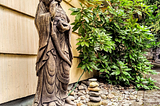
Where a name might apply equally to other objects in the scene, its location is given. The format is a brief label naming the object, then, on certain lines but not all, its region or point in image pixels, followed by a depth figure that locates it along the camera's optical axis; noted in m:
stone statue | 1.35
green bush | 2.73
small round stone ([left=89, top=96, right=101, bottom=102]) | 2.19
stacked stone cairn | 2.20
